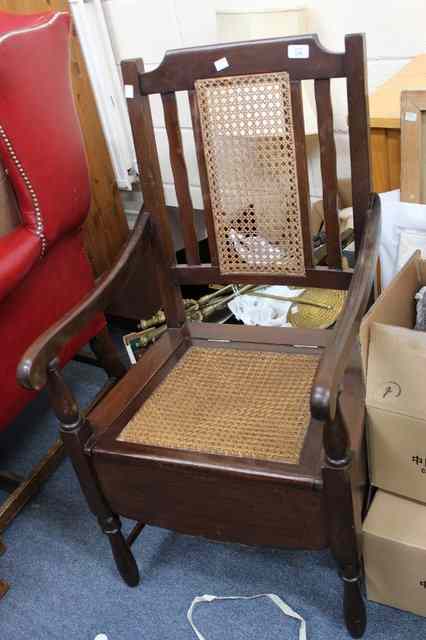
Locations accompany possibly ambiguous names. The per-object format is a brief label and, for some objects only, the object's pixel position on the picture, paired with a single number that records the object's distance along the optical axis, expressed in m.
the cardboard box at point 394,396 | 0.99
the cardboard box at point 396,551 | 1.10
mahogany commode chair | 0.99
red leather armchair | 1.27
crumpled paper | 1.68
